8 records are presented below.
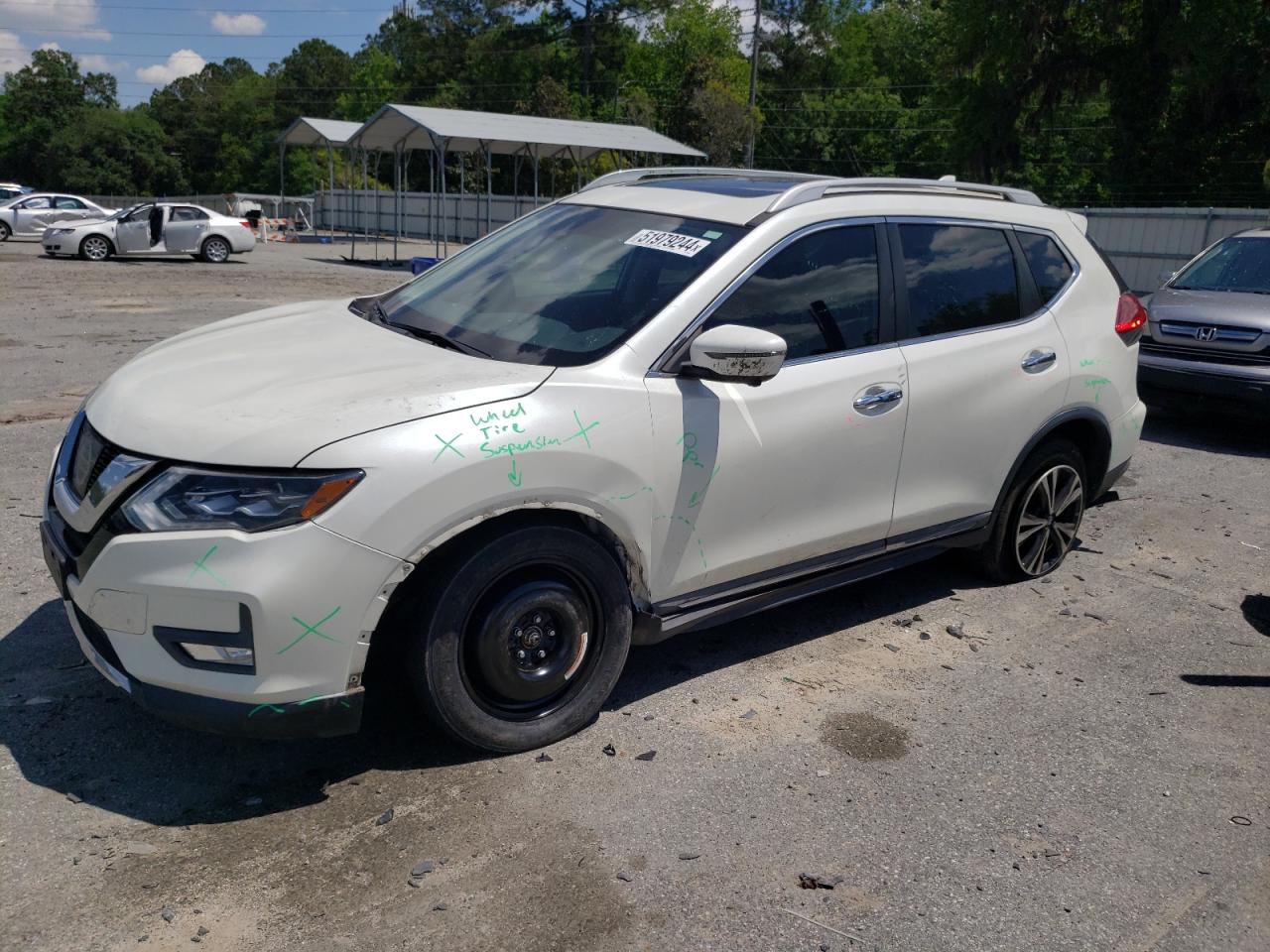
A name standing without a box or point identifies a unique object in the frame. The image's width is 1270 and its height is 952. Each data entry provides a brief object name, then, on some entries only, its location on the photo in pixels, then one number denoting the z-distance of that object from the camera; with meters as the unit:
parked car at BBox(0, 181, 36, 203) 35.16
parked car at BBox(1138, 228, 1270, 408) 8.66
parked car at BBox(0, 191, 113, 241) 31.36
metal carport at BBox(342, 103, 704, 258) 29.41
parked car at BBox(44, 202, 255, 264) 25.39
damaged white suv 3.09
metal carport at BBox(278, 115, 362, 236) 39.69
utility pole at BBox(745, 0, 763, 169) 55.49
